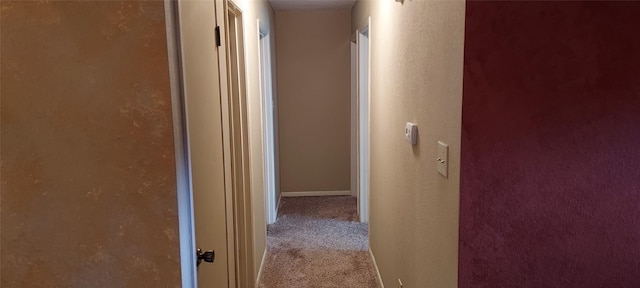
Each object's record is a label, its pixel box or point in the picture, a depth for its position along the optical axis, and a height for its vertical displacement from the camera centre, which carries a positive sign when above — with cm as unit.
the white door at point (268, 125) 385 -17
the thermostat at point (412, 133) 178 -12
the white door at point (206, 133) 134 -9
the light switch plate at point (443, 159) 139 -18
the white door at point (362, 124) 401 -17
